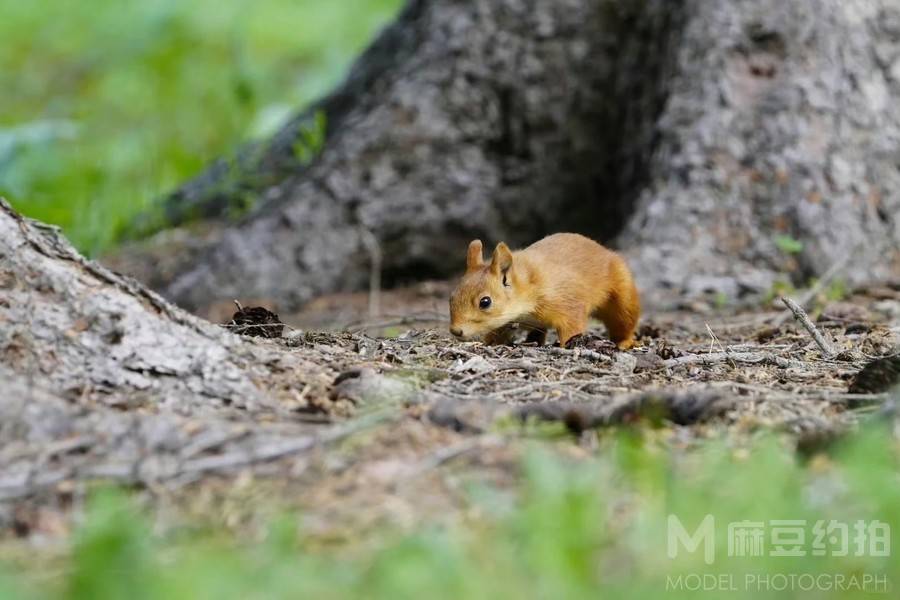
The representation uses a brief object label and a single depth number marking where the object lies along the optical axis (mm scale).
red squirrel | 8336
